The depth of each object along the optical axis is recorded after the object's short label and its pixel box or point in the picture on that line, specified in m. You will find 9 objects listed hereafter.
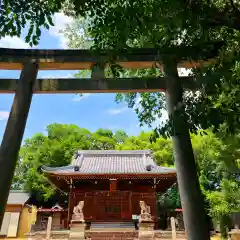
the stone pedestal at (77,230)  11.73
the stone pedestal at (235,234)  9.34
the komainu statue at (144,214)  12.16
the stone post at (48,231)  11.69
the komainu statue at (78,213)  12.14
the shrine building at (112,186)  13.55
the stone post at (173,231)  11.43
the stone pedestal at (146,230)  11.70
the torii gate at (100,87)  2.65
